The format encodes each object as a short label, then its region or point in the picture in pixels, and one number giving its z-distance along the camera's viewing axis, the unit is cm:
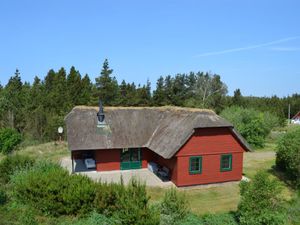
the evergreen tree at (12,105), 4488
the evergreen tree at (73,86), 5266
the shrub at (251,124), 3769
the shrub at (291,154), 2163
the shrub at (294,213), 1493
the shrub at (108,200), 1436
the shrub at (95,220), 1354
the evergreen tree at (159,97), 5956
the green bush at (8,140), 3383
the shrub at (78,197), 1470
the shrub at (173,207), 1355
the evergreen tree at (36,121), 4416
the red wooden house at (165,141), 2216
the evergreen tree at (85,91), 5338
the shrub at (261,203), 1327
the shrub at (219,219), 1421
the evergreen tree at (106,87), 5512
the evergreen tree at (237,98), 6744
